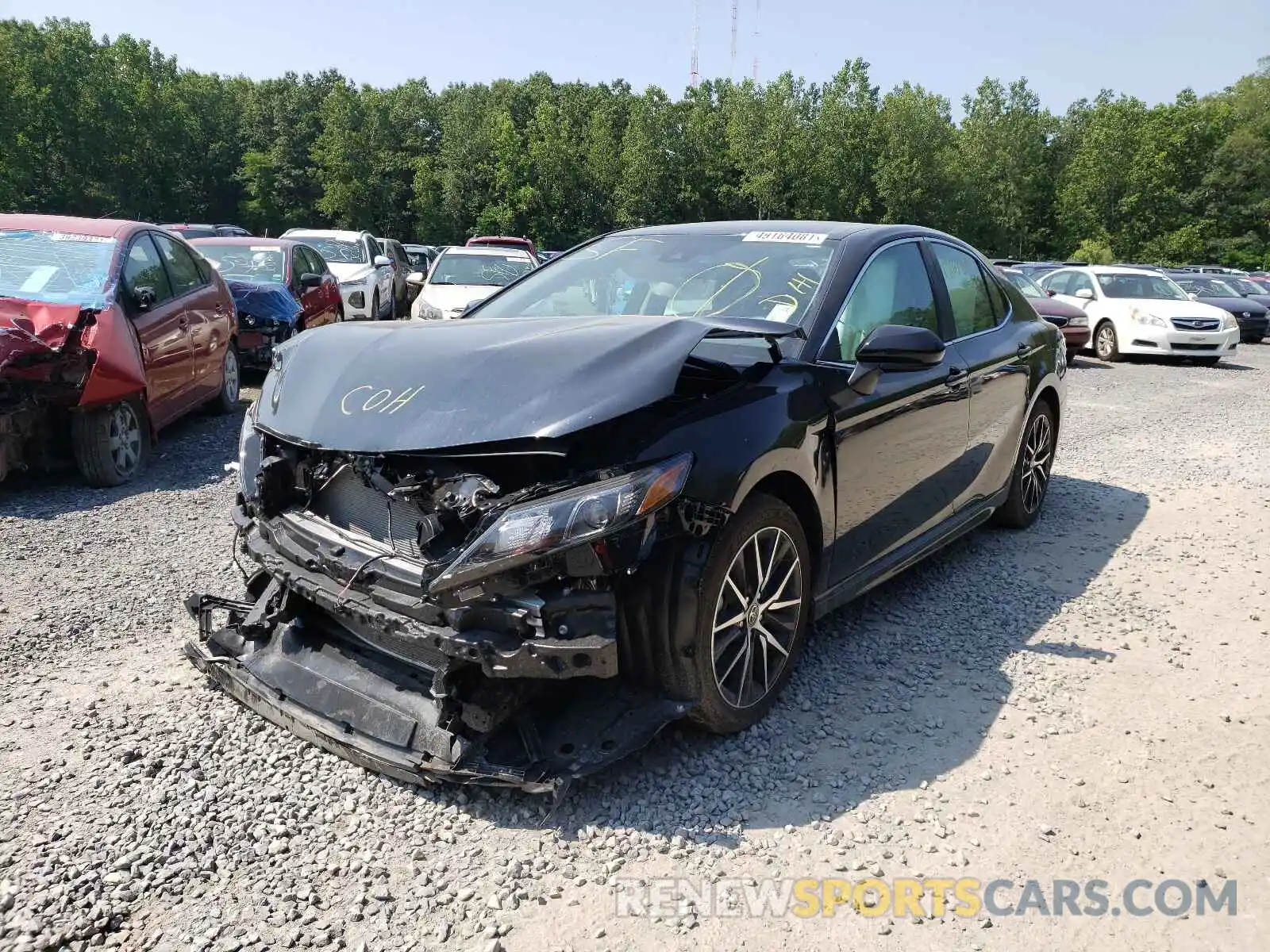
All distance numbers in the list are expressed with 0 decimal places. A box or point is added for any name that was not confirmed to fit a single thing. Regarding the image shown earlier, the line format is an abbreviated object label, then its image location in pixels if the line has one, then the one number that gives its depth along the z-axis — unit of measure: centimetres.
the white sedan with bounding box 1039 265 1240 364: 1600
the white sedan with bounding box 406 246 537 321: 1237
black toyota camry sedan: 265
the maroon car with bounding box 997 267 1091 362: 1479
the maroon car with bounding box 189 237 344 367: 1014
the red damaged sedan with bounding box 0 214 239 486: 575
